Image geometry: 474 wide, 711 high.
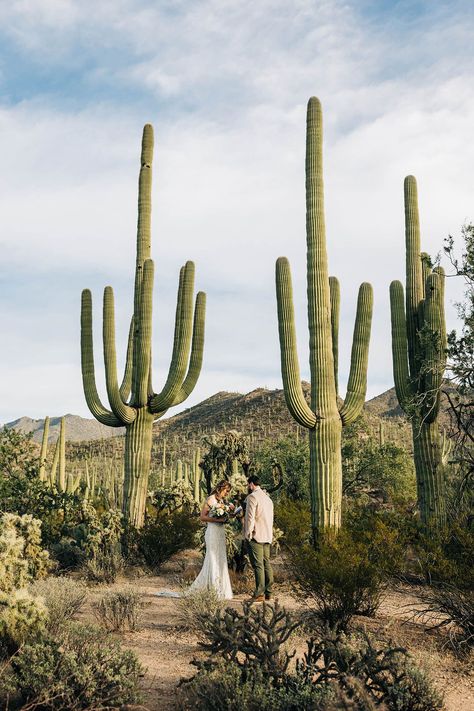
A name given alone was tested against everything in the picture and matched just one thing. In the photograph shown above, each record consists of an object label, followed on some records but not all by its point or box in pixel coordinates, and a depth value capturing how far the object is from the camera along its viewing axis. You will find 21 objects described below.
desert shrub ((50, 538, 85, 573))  10.96
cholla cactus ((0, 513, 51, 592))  6.31
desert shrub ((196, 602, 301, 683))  4.59
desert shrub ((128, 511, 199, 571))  11.29
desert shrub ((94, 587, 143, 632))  6.77
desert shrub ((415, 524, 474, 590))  6.94
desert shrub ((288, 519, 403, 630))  6.80
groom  8.03
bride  8.43
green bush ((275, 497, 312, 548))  11.76
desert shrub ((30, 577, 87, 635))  5.99
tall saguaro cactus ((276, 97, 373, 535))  10.58
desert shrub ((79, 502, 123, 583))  10.14
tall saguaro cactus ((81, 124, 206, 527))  12.33
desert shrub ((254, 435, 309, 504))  18.16
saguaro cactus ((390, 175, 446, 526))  11.17
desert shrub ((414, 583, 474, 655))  6.09
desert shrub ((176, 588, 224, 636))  6.45
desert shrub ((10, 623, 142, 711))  4.45
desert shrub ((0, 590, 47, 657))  5.41
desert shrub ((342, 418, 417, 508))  19.50
